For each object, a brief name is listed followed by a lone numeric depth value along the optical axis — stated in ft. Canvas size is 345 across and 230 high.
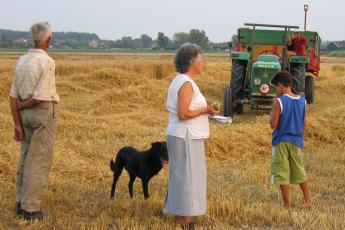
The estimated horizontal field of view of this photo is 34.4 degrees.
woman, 15.39
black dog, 19.01
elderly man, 16.87
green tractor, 42.70
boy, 18.80
